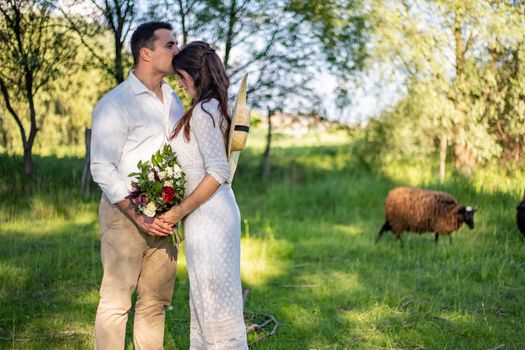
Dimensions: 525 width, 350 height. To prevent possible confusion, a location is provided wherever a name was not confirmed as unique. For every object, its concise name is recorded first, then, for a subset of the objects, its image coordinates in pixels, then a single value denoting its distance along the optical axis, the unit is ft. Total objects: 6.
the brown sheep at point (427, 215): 27.81
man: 11.32
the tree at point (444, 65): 42.78
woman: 10.32
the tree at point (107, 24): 35.19
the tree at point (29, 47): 35.45
